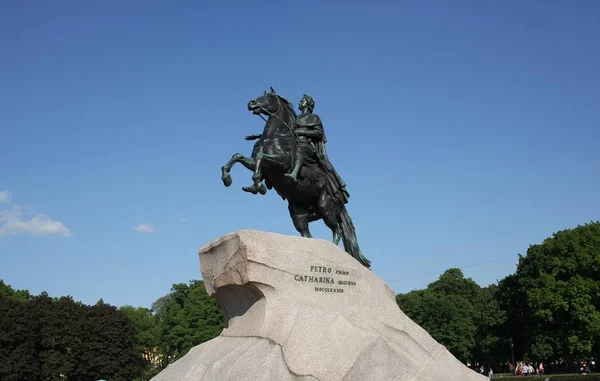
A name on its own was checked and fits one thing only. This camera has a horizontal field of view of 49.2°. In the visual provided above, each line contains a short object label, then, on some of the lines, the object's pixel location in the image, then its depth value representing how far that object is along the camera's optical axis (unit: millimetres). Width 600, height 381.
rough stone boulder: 10477
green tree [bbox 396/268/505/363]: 54625
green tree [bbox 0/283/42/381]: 43750
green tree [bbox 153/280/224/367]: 50062
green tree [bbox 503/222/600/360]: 41406
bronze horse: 12812
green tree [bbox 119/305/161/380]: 56844
